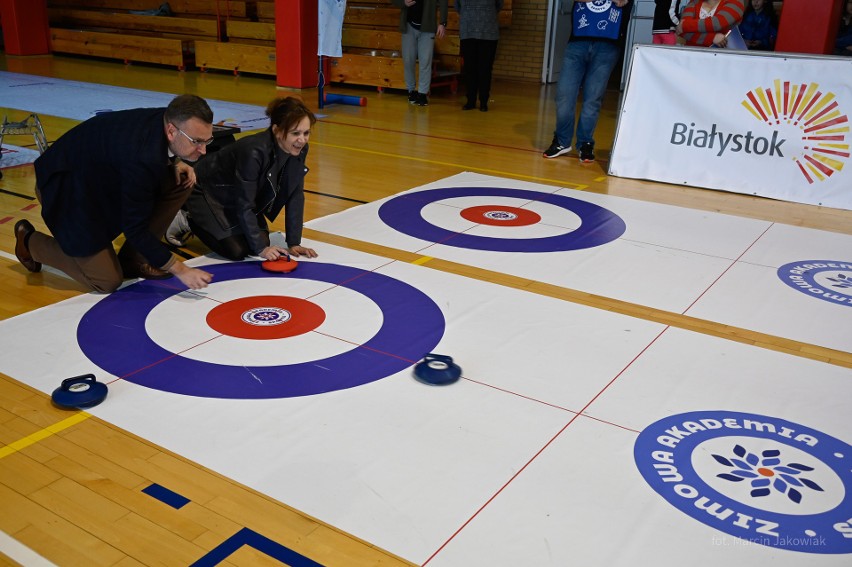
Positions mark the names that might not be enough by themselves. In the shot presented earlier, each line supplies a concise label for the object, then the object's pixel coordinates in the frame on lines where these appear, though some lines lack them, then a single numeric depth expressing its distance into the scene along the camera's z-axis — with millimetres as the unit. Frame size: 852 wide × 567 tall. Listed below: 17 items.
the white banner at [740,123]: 6234
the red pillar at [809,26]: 7711
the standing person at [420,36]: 10273
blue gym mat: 8896
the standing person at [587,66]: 7148
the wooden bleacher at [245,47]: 12805
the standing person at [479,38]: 9984
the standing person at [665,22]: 7539
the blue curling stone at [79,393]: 3014
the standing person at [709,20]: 6973
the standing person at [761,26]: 10320
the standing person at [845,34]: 9635
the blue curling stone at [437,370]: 3299
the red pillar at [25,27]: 14148
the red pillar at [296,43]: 10914
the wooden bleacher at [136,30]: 13695
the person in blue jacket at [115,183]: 3566
